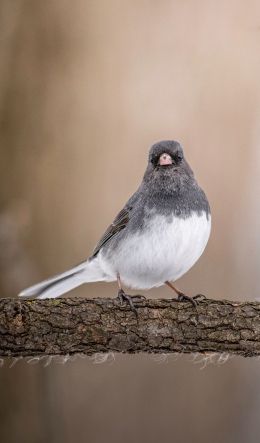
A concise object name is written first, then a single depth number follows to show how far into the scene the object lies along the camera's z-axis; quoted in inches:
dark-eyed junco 154.2
